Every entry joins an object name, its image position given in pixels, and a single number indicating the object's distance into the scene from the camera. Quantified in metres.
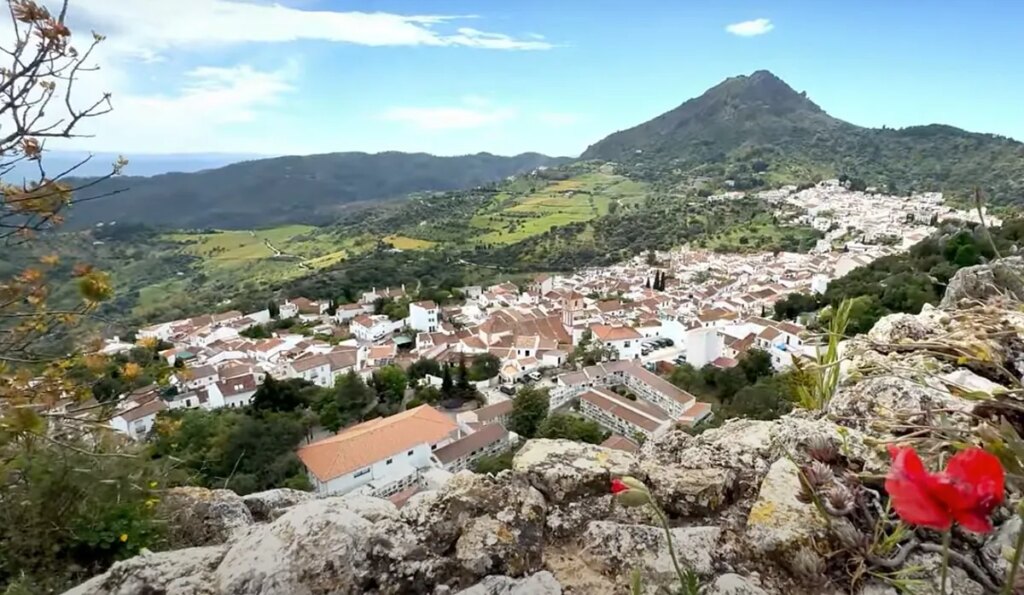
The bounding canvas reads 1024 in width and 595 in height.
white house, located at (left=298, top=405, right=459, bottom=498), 20.31
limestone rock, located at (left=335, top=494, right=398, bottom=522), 2.52
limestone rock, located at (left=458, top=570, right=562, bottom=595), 2.09
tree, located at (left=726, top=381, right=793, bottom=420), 16.49
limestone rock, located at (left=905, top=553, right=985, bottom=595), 1.72
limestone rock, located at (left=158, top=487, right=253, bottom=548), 3.32
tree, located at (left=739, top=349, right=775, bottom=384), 26.66
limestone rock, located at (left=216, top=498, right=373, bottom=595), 2.08
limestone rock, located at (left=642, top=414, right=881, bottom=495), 2.54
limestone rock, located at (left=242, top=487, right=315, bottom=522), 3.82
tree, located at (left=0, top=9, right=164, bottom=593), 2.50
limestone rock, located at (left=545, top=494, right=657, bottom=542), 2.48
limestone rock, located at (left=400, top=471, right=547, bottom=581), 2.27
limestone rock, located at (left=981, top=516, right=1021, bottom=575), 1.81
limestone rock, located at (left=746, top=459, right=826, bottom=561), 2.08
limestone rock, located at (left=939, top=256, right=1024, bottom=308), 4.50
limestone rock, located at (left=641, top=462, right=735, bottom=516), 2.53
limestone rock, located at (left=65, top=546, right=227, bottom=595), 2.09
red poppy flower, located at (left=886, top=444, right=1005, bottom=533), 0.99
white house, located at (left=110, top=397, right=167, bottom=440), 26.63
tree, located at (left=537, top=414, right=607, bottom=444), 20.86
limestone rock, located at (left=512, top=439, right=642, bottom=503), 2.71
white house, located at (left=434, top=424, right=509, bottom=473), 22.66
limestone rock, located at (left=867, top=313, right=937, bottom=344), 3.83
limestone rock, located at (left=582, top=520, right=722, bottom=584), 2.12
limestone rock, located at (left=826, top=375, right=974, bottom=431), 2.67
